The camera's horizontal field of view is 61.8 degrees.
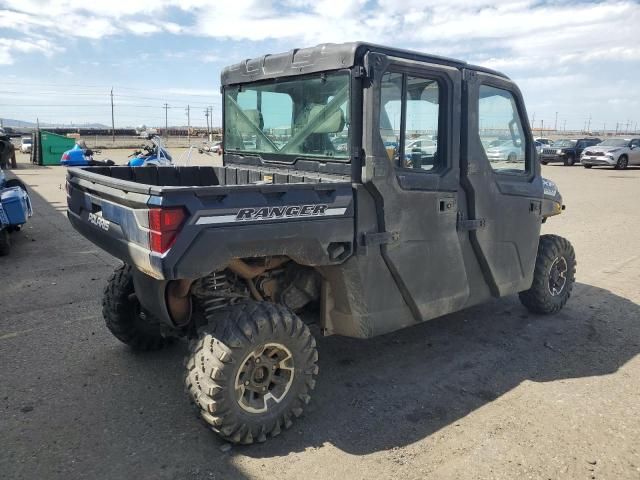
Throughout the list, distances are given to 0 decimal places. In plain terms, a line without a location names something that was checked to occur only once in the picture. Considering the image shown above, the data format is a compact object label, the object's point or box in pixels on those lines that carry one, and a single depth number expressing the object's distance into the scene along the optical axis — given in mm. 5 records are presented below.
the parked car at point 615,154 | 25547
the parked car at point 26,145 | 31577
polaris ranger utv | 2996
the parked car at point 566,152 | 28277
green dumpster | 23828
